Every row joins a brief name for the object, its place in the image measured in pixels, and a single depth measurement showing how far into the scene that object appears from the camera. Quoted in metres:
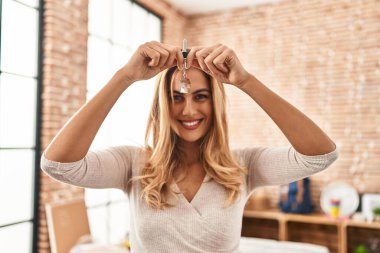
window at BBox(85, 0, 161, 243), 3.73
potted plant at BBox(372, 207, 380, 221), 3.87
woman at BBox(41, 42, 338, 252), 1.06
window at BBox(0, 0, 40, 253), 2.86
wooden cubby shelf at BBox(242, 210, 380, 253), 4.02
